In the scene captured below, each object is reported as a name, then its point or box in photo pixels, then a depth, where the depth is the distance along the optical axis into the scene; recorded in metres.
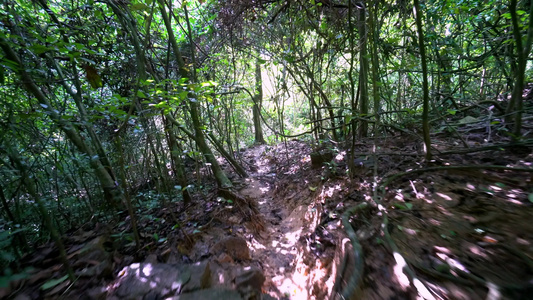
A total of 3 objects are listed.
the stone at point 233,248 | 2.77
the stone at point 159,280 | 1.86
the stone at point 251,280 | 2.18
